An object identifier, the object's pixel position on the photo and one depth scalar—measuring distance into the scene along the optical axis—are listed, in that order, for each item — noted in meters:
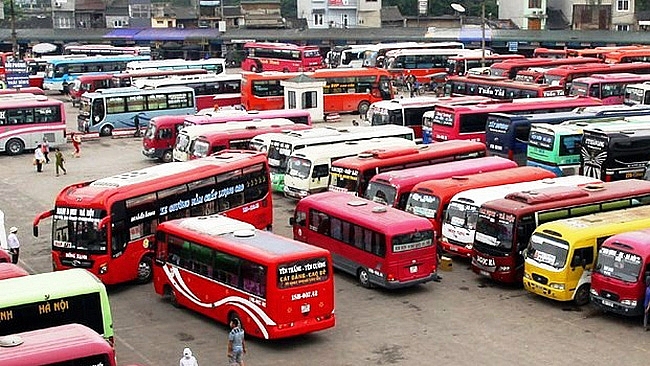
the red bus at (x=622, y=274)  18.14
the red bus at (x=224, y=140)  31.25
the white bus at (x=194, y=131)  32.50
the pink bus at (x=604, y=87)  42.62
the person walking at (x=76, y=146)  37.83
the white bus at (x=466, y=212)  22.16
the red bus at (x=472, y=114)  34.00
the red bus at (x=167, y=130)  35.81
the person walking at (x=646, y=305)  18.00
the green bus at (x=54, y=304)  14.87
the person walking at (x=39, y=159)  34.47
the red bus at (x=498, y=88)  42.75
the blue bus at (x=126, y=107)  42.09
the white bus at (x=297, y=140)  30.02
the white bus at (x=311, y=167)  28.33
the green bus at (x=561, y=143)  28.53
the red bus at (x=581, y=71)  46.34
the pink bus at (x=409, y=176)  24.56
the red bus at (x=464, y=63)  58.59
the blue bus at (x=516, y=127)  31.05
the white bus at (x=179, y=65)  58.44
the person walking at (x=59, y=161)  33.66
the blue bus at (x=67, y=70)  60.12
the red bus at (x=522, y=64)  52.84
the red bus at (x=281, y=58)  64.94
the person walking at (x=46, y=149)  35.99
